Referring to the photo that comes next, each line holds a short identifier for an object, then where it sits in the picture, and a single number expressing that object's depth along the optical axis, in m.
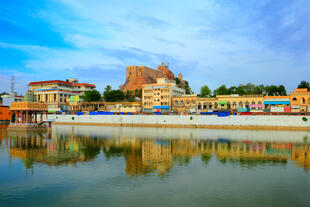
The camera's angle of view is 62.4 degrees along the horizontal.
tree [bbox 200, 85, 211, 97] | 114.76
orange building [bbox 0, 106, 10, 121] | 101.94
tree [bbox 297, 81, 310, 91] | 107.01
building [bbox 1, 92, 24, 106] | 122.60
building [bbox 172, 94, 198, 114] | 100.06
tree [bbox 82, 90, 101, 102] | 128.00
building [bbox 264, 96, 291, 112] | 84.25
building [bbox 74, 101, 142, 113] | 110.19
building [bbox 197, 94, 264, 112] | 90.00
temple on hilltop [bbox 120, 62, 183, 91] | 159.41
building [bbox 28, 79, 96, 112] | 139.85
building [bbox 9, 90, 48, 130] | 65.75
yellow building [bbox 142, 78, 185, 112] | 104.69
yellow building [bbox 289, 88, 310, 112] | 84.50
